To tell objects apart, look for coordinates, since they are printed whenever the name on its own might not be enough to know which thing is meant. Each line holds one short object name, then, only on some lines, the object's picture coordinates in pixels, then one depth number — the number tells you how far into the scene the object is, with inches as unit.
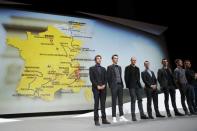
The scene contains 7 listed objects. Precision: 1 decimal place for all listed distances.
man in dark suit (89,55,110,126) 214.1
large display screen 280.5
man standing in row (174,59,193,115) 273.4
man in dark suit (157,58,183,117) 264.7
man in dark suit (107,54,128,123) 226.7
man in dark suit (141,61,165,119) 254.8
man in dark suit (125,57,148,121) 239.5
